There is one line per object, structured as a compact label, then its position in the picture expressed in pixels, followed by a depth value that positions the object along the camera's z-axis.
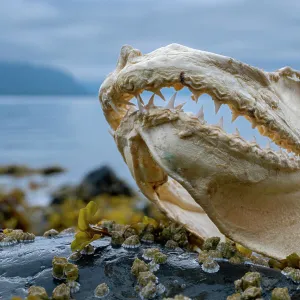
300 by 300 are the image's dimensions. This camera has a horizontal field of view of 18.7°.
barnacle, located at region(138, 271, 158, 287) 0.68
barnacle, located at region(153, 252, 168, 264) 0.73
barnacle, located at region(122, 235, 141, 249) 0.77
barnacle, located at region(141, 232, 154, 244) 0.79
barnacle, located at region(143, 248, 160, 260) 0.73
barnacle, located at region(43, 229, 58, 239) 0.85
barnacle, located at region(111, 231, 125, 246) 0.78
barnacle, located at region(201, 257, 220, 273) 0.72
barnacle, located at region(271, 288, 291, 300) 0.66
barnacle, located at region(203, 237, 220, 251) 0.76
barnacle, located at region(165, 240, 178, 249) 0.78
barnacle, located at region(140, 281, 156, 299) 0.67
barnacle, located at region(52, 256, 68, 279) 0.70
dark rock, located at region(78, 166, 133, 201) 1.52
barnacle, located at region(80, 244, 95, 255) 0.76
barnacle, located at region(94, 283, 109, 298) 0.68
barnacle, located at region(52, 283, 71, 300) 0.67
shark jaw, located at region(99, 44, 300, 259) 0.73
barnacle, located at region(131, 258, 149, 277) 0.70
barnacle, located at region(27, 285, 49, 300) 0.66
